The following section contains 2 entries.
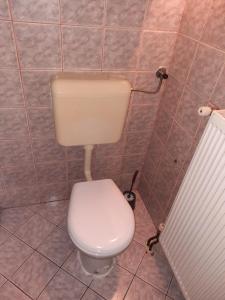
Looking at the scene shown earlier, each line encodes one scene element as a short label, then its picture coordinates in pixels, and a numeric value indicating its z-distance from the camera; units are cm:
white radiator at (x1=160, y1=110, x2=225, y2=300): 85
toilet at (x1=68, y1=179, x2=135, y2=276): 105
